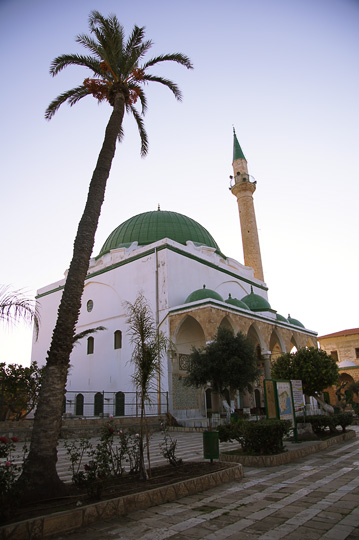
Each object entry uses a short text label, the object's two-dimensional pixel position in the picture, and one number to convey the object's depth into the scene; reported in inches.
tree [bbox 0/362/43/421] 581.3
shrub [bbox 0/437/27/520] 140.7
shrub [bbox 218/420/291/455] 285.7
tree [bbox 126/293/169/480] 236.7
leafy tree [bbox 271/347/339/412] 454.6
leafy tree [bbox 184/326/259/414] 562.6
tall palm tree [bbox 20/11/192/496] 184.7
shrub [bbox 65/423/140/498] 167.8
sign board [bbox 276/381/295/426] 342.6
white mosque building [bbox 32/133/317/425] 718.5
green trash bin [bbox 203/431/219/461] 244.8
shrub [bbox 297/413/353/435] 414.9
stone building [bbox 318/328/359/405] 1444.4
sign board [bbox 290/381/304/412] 375.2
